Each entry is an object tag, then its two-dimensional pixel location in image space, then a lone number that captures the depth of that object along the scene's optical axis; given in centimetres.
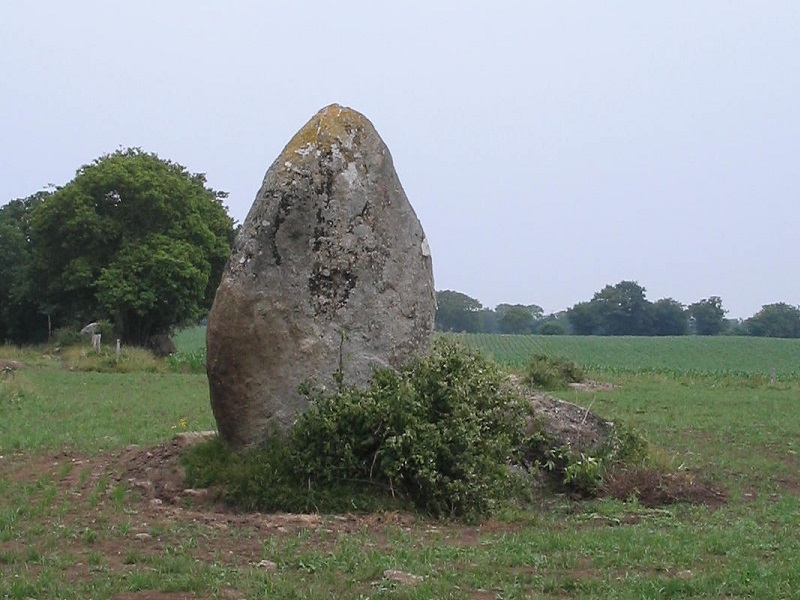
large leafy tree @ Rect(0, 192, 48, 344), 5241
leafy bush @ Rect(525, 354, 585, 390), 2961
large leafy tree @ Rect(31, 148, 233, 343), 4384
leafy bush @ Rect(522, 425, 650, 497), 1189
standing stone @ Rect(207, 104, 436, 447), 1054
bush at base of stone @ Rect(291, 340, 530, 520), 1001
